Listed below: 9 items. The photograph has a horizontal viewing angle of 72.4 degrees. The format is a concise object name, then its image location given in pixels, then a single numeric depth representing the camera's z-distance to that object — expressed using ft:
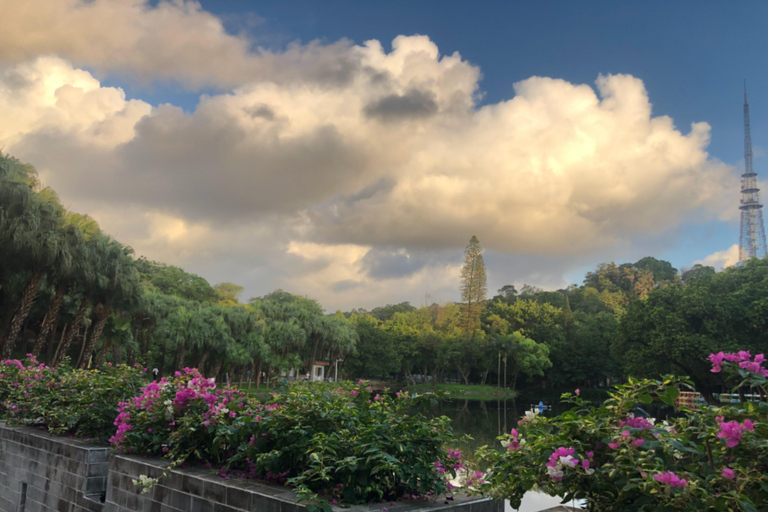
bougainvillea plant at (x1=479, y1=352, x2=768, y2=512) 6.20
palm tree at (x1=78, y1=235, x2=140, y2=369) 66.39
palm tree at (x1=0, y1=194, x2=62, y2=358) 50.26
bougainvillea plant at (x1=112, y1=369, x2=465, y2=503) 9.39
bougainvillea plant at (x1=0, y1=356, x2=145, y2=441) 17.04
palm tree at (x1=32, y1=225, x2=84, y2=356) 56.49
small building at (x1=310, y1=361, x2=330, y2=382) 159.28
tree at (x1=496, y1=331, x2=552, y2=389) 172.65
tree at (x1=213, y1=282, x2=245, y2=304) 220.80
